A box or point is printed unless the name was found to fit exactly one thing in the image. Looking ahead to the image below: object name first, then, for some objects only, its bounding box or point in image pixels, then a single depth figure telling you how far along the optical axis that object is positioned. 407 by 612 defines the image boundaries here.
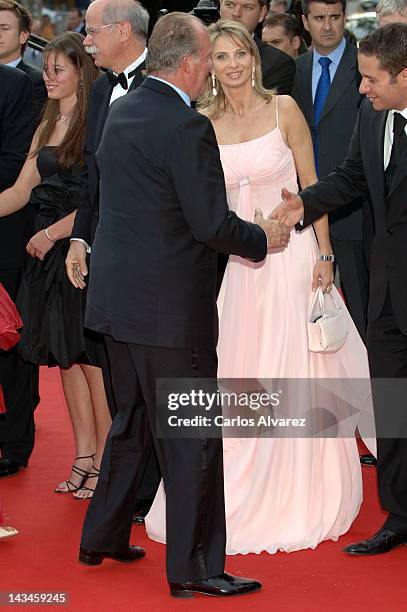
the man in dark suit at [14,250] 9.73
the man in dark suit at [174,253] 6.63
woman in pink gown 8.28
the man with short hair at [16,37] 10.35
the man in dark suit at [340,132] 10.18
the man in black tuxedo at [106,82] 8.13
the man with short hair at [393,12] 9.45
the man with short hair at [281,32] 13.12
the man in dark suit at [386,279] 7.64
